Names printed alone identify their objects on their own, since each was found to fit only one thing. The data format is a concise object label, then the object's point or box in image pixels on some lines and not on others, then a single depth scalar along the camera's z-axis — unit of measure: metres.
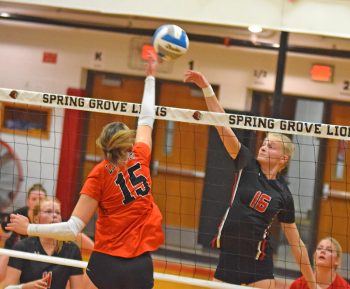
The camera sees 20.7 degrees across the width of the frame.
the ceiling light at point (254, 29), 13.01
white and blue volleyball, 7.19
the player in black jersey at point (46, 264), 7.49
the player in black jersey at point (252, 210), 6.48
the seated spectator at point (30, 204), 8.10
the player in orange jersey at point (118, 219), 5.55
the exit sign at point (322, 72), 14.14
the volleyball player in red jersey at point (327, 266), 7.50
